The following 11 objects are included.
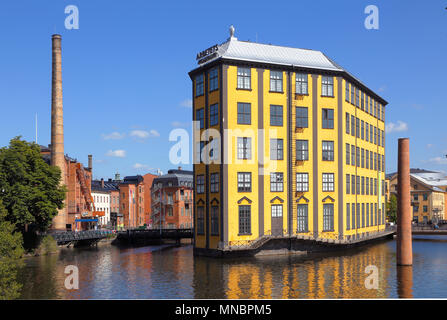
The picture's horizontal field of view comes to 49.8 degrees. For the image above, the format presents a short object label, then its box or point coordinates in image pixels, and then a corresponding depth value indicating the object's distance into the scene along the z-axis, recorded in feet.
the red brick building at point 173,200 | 356.38
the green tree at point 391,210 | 396.37
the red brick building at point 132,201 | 405.18
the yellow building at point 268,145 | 180.65
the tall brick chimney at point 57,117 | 253.24
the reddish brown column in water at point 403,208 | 156.66
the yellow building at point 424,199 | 438.81
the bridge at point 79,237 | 236.02
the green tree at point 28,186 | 193.16
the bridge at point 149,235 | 265.75
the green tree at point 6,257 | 83.09
